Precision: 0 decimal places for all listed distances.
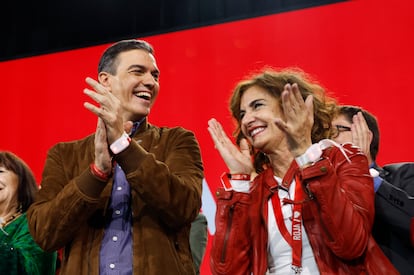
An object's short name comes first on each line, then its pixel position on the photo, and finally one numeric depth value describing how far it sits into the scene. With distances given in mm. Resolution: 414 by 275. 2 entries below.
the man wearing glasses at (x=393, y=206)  2020
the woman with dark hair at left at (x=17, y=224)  2545
